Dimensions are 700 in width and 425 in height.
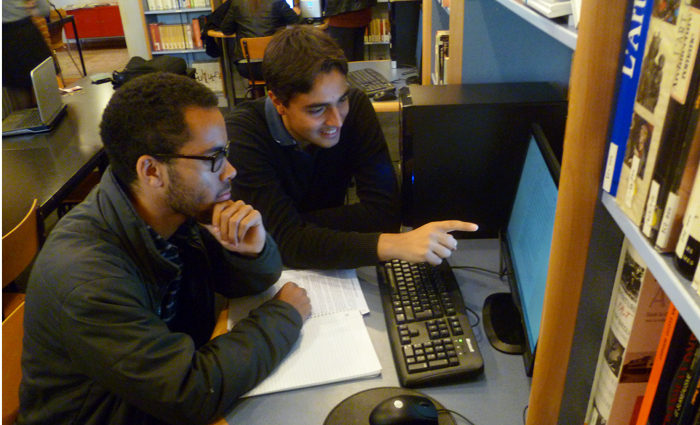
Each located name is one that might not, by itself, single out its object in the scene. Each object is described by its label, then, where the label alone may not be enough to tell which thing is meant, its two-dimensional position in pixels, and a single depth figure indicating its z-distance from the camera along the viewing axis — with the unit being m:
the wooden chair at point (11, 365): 1.21
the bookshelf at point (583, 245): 0.47
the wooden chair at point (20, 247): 1.44
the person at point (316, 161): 1.28
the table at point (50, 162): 1.83
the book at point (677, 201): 0.40
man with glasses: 0.88
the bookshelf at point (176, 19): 5.28
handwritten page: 1.17
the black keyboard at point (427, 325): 0.96
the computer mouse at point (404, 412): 0.84
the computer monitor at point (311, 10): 4.82
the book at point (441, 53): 2.12
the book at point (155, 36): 5.35
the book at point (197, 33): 5.30
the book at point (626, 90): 0.45
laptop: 2.42
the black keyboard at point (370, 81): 2.79
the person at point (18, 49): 2.96
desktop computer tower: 1.32
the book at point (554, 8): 0.68
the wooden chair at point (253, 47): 4.03
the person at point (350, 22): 3.79
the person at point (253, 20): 4.39
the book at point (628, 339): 0.57
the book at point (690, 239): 0.39
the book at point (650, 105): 0.41
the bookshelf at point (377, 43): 5.09
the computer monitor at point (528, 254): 0.82
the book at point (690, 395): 0.50
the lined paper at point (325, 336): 0.98
